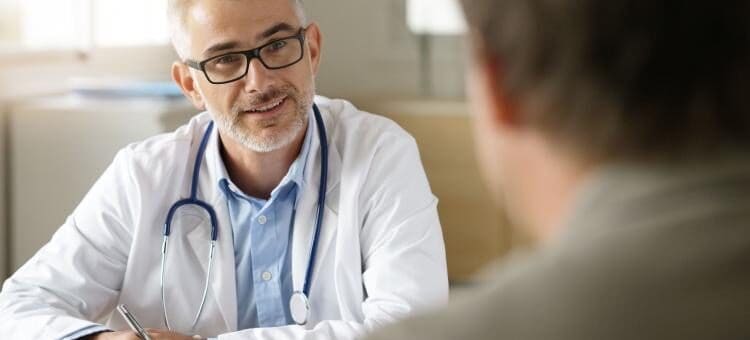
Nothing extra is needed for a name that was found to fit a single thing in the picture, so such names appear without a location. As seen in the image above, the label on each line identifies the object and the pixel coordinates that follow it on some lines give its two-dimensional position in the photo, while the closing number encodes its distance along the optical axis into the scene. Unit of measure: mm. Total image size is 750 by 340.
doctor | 1925
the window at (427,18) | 4578
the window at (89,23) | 3434
